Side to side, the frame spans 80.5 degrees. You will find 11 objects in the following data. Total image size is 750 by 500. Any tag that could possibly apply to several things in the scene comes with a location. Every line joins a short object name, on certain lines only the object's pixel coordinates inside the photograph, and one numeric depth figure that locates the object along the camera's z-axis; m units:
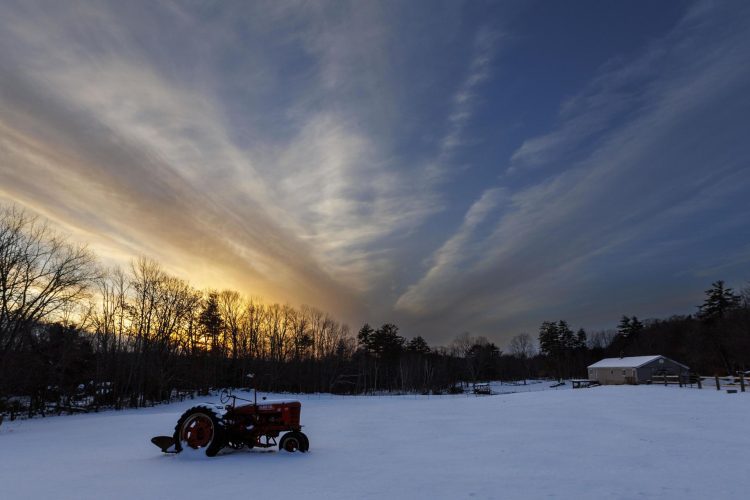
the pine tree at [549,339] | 110.12
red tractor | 10.56
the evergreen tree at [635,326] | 106.06
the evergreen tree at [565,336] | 112.12
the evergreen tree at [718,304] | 74.00
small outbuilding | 55.56
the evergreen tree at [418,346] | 106.38
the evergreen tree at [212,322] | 65.94
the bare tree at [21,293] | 25.36
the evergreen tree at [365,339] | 96.50
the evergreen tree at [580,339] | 117.00
